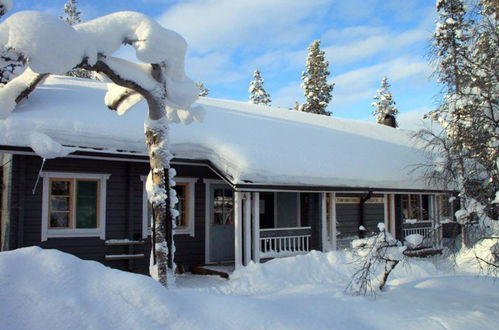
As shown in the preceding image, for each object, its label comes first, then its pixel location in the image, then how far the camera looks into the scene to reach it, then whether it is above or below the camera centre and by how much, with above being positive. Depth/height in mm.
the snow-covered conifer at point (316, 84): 39406 +9886
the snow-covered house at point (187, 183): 10531 +576
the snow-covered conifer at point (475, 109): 7547 +1561
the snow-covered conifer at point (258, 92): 48031 +11248
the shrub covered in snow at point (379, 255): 7555 -811
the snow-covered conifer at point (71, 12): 39219 +15716
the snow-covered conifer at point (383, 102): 45625 +9876
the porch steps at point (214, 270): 11594 -1581
